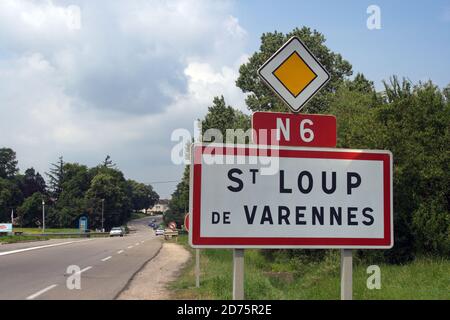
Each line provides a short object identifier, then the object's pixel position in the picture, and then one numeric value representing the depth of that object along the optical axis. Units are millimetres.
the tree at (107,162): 165200
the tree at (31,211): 114875
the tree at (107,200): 122688
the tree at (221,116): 38550
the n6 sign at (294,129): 3838
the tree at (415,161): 14688
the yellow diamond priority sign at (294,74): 3770
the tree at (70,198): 118500
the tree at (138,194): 188100
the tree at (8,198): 116188
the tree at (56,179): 149975
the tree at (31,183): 128500
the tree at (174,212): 91438
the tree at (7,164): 139775
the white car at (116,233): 74688
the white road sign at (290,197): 3666
